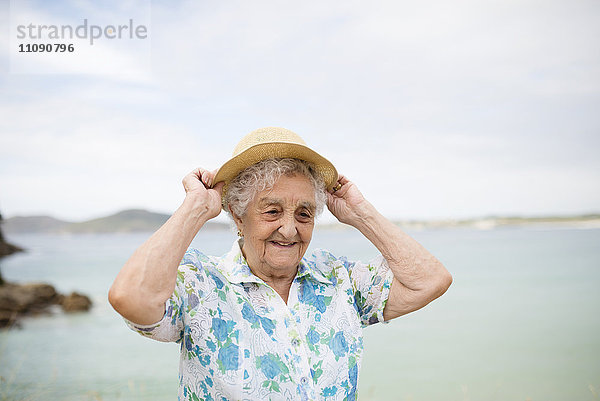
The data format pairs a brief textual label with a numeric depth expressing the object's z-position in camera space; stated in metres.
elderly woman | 1.68
